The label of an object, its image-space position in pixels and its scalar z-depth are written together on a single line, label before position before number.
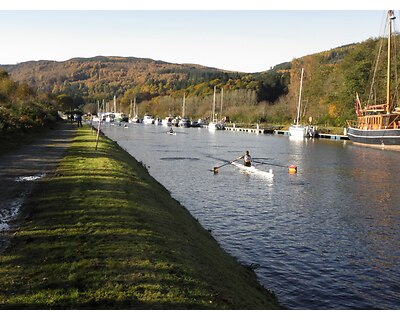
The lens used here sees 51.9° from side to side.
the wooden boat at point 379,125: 70.62
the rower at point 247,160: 39.19
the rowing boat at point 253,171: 35.89
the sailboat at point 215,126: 133.88
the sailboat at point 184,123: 155.25
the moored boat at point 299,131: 91.00
